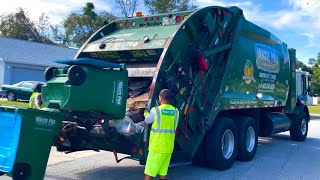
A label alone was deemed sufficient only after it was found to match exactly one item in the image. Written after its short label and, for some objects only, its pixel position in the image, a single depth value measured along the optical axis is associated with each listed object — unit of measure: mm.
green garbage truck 3869
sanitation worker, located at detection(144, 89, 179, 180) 4021
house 22654
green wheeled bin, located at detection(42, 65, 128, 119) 3883
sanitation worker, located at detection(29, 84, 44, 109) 4788
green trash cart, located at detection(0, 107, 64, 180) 3694
